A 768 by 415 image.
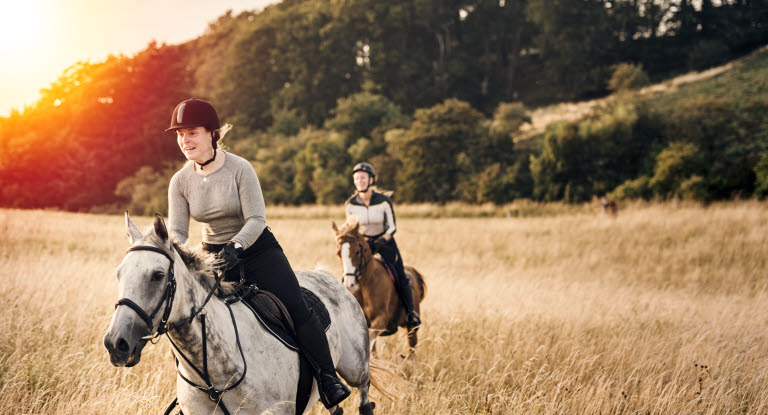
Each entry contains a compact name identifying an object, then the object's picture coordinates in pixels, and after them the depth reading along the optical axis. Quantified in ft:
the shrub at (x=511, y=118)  145.06
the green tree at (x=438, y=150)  131.23
